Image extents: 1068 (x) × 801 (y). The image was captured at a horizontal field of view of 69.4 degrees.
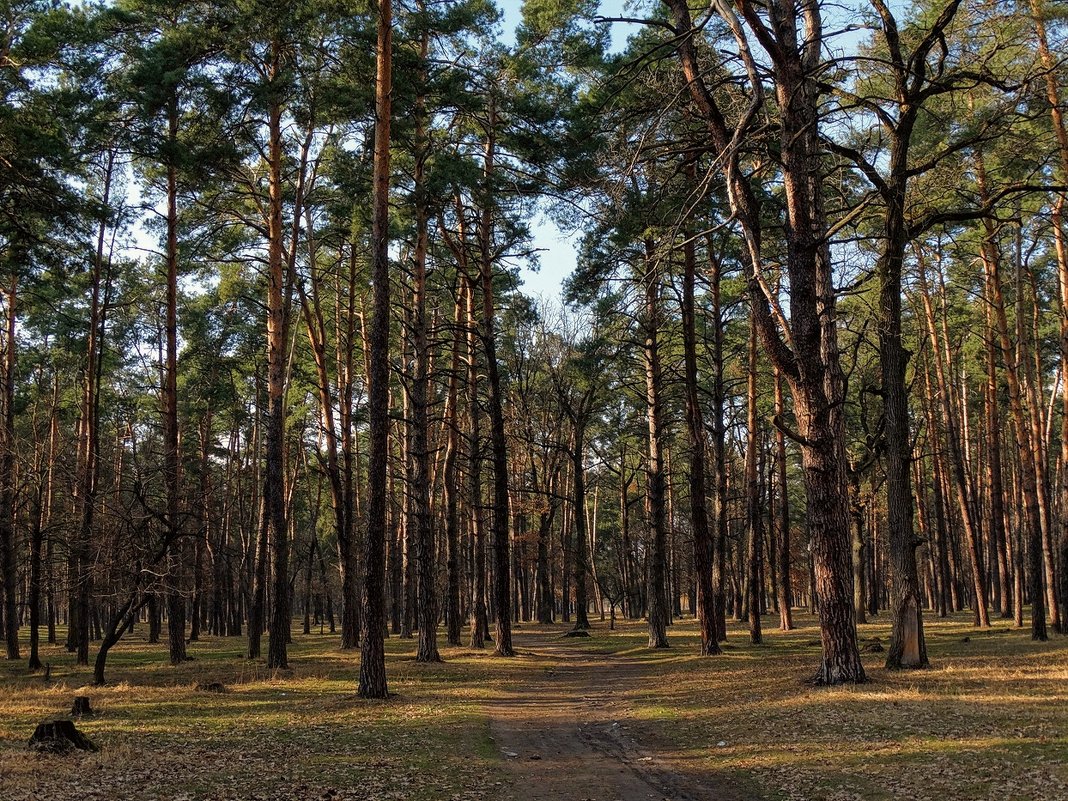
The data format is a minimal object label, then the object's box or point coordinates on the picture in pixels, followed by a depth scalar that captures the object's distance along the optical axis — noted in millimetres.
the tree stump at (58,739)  8859
